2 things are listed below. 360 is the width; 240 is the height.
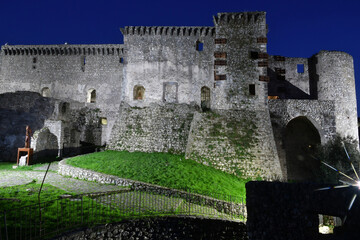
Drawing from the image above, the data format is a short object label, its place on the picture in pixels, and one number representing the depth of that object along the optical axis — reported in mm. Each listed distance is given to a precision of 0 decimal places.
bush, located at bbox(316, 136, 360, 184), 16531
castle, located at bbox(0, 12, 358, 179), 18250
